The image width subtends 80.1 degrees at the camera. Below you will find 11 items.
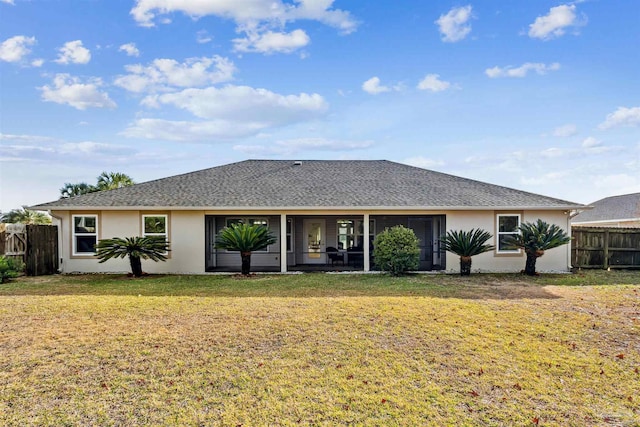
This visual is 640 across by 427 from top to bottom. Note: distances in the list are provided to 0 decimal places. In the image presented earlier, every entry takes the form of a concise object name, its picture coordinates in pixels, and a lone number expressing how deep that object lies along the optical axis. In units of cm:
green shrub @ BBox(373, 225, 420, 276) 1291
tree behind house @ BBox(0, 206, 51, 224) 2117
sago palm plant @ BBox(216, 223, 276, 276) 1282
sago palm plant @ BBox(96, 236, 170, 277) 1238
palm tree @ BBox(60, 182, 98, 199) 2212
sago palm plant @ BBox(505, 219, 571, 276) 1288
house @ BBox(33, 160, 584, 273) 1359
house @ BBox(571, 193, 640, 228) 2670
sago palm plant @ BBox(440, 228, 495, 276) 1309
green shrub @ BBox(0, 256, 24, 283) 1162
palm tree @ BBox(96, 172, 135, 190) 2217
